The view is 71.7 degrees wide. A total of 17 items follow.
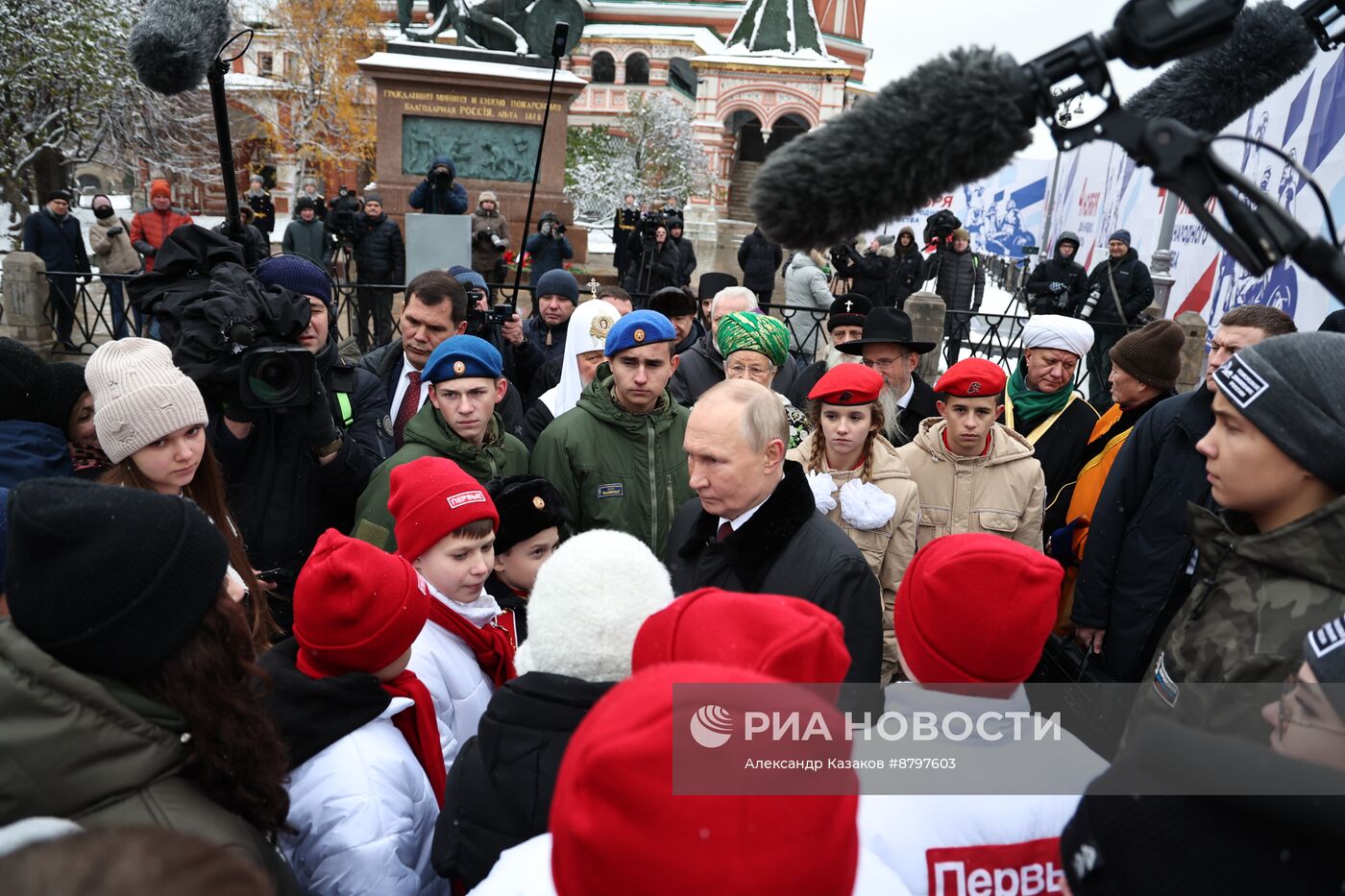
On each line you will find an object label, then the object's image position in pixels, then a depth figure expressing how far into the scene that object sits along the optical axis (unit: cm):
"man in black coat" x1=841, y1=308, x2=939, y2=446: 512
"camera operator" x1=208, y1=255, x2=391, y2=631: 336
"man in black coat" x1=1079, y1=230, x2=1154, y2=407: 1026
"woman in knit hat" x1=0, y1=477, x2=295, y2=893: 136
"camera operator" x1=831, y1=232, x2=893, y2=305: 1309
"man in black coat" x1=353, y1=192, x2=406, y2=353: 1282
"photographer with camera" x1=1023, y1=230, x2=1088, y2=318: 1145
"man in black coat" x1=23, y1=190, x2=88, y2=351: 1191
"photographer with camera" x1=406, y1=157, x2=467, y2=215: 1219
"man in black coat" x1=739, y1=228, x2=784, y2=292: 1505
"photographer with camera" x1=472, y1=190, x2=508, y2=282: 1274
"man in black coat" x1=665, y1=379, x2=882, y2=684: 261
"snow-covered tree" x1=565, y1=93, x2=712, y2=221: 3800
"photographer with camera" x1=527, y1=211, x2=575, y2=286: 1320
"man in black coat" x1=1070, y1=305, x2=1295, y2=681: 336
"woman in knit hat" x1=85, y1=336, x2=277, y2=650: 273
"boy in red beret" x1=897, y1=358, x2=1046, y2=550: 397
